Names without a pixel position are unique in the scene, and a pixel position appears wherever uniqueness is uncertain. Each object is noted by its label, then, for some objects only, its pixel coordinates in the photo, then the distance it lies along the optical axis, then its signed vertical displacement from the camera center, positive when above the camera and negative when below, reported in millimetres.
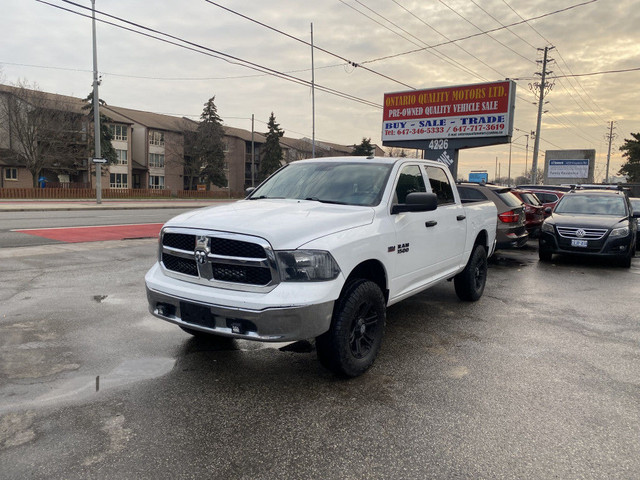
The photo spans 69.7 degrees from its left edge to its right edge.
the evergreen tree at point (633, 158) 56441 +5603
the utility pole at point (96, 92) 26391 +5420
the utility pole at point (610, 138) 88625 +12459
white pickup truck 3346 -539
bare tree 40969 +5195
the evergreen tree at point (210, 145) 57750 +5565
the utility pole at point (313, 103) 30284 +6664
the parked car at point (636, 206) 13500 -90
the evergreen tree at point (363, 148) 74238 +7569
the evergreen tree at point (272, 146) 65312 +6436
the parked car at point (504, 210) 9953 -240
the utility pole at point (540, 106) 40219 +8379
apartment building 45594 +4267
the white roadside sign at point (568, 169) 55750 +3982
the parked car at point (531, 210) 13406 -302
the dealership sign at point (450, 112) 18469 +3662
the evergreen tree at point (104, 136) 46281 +5223
